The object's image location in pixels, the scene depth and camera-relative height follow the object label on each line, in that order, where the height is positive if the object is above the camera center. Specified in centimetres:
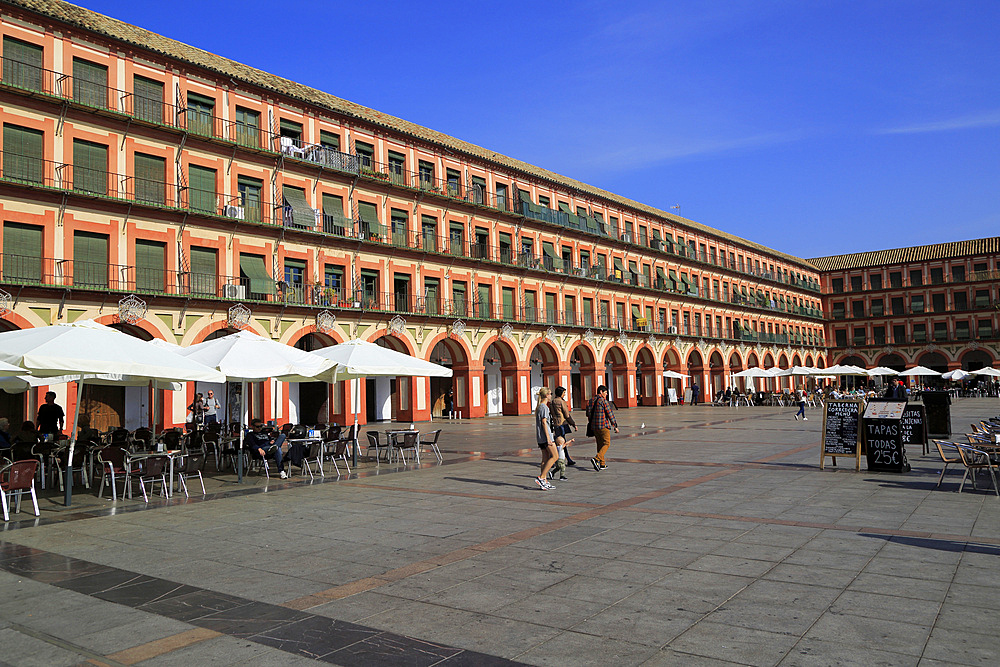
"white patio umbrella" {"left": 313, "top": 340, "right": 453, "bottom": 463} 1412 +39
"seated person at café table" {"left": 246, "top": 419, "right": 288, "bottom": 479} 1290 -112
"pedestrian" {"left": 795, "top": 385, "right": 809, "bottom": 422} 2982 -161
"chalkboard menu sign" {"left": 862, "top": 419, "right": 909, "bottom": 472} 1200 -136
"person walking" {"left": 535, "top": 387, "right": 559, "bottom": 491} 1089 -101
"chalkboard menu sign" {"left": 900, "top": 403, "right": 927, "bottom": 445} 1396 -117
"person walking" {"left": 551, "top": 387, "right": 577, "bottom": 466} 1235 -70
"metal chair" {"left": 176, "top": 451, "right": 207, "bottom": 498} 1114 -131
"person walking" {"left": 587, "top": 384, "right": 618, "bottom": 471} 1336 -91
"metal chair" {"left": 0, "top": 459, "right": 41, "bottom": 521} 887 -108
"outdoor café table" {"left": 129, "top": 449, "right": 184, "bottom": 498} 1093 -107
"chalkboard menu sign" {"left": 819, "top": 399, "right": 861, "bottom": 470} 1259 -109
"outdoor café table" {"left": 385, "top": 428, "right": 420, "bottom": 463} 1496 -120
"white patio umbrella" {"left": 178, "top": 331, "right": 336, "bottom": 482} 1251 +48
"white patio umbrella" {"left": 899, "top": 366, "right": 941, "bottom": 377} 4538 -40
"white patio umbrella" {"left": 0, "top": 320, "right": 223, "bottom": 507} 930 +48
